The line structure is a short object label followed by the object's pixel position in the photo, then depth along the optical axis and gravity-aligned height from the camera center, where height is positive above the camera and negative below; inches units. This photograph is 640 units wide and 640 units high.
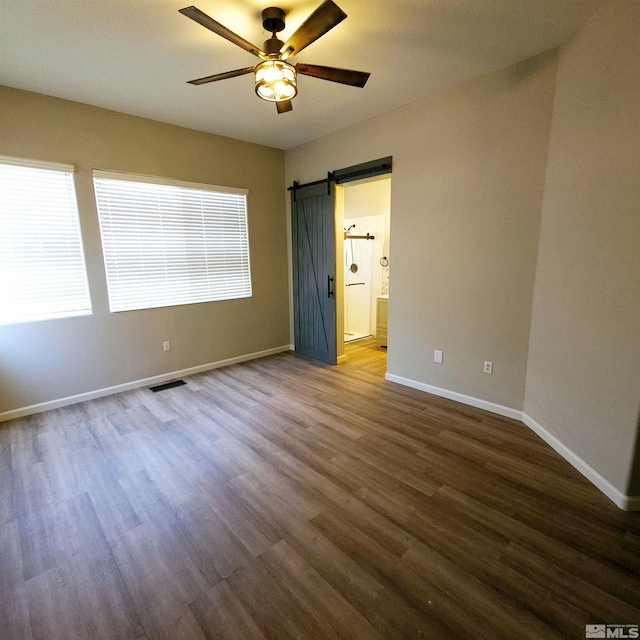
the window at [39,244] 111.5 +7.4
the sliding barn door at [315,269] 164.9 -4.6
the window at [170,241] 133.4 +9.9
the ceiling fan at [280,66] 67.4 +46.5
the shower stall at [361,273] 224.2 -9.7
